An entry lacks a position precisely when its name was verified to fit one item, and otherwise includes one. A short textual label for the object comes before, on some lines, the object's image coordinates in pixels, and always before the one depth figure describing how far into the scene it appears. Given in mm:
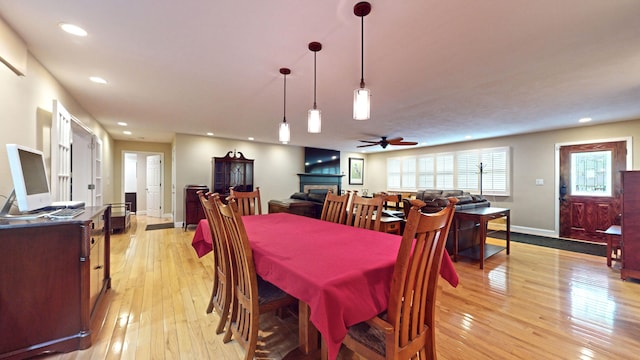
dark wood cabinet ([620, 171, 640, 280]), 3016
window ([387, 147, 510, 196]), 6387
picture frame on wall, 9766
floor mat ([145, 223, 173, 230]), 6004
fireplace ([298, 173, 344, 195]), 8317
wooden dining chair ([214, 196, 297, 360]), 1470
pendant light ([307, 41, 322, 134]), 2348
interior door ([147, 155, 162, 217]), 7758
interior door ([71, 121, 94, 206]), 4070
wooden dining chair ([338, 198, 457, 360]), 1086
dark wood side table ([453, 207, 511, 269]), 3555
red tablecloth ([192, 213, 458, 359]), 1066
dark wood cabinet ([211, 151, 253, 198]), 6242
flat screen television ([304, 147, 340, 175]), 8359
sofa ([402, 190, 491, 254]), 3729
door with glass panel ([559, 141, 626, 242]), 4785
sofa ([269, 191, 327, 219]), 4511
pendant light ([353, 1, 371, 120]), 1854
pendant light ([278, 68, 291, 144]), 2617
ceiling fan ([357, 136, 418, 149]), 5568
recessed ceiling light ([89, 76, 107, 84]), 2849
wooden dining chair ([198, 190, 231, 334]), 1781
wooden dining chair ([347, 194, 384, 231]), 2342
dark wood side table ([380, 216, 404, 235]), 3422
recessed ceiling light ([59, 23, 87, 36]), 1872
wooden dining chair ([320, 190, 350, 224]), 2719
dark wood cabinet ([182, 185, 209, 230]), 5891
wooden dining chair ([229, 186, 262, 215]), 3156
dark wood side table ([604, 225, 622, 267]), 3438
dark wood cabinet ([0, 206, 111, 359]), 1570
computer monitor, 1650
